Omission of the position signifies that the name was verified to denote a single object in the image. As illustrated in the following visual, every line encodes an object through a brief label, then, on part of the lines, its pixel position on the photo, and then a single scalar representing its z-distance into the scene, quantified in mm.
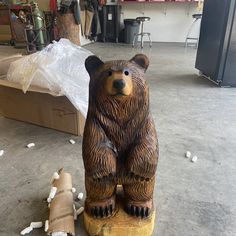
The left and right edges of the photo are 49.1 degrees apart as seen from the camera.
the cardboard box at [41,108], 1919
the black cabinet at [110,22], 6312
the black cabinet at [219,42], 2916
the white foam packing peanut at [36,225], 1185
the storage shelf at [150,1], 6152
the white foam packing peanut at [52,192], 1310
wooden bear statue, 870
